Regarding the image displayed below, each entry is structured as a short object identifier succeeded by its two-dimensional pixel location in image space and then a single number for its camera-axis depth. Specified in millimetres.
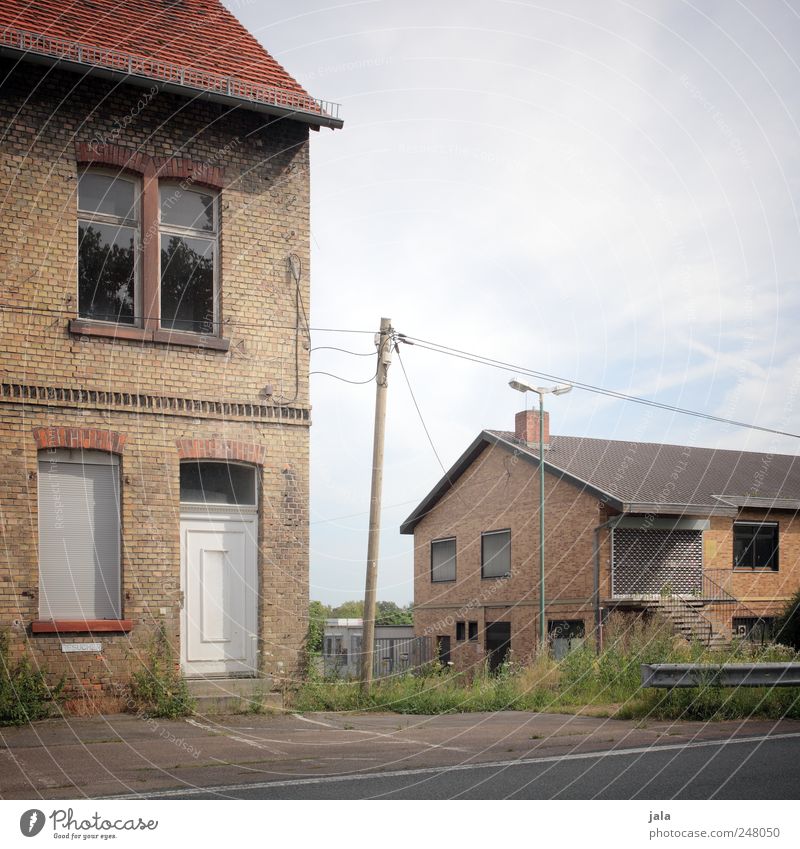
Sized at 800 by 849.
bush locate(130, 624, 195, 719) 10531
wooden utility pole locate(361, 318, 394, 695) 12740
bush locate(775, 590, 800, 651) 14727
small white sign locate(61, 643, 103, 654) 10773
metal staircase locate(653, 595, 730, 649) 24516
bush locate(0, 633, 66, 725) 9938
